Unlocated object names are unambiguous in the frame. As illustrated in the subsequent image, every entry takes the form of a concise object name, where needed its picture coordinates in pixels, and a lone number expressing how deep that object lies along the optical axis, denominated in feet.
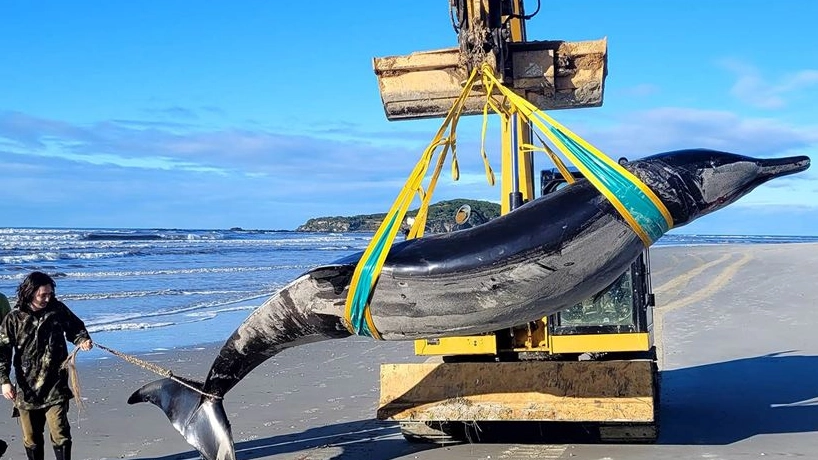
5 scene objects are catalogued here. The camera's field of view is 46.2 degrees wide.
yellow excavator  22.15
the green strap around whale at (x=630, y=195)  17.38
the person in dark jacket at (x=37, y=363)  23.11
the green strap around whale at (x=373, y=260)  17.97
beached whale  17.19
